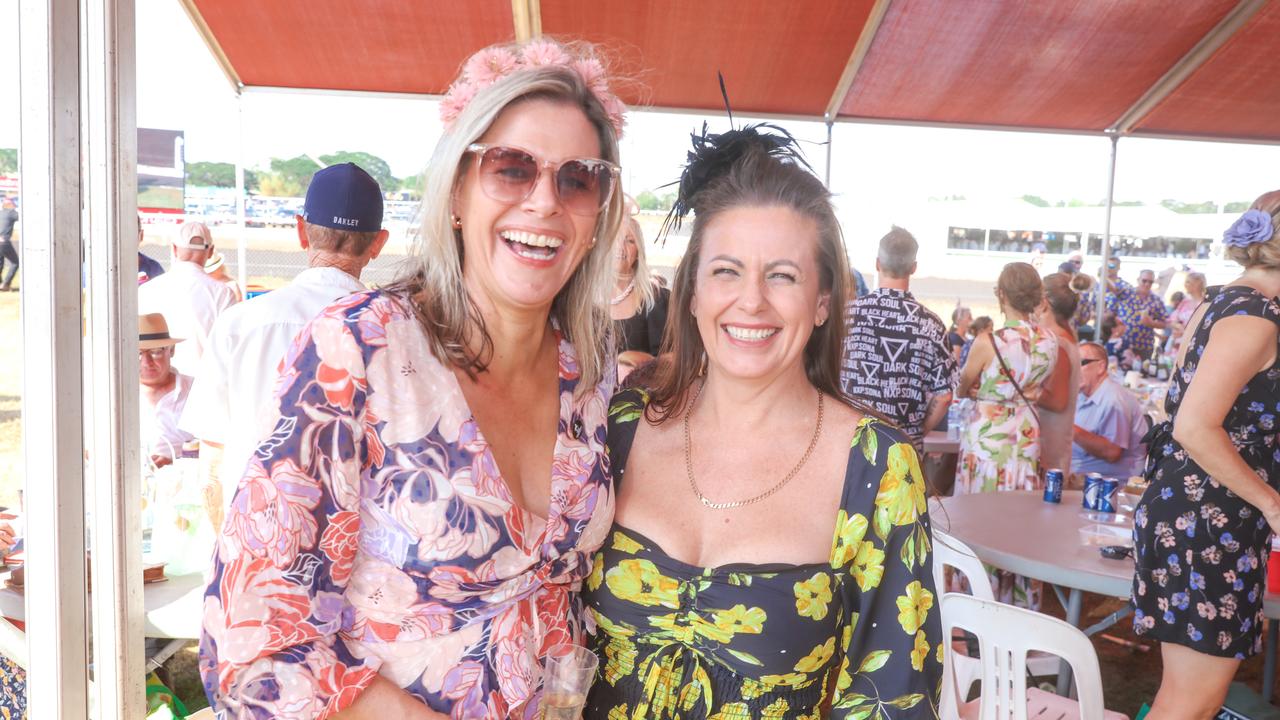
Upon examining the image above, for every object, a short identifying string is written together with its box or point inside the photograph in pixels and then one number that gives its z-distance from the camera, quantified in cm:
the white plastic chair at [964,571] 267
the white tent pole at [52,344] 177
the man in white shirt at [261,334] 315
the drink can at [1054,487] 400
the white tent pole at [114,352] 188
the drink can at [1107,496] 381
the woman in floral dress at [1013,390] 477
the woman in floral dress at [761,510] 161
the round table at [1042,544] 308
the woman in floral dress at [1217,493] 264
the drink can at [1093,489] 383
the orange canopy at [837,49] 587
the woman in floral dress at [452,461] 123
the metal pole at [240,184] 646
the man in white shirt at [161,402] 463
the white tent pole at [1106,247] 727
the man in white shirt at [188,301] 514
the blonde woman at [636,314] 424
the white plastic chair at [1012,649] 212
